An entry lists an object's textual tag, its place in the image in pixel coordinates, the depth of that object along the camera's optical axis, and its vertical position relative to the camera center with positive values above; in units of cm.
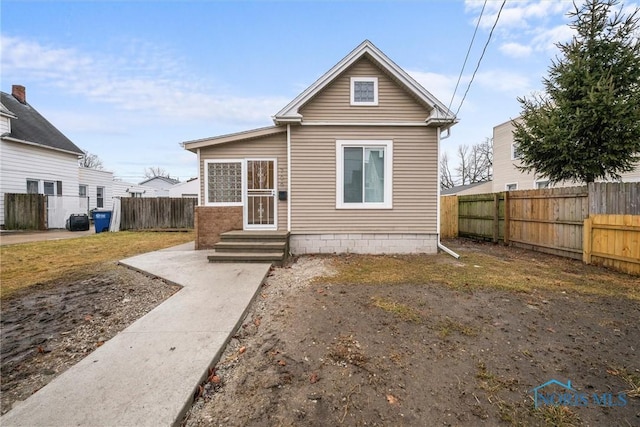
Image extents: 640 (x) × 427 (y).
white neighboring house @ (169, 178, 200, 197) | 2795 +183
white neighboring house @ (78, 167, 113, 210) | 1888 +152
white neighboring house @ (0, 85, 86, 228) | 1428 +277
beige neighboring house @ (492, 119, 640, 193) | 1804 +282
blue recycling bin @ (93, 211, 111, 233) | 1419 -53
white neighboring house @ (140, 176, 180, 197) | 3738 +348
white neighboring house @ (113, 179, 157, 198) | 2216 +164
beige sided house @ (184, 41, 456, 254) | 779 +114
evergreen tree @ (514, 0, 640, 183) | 765 +277
